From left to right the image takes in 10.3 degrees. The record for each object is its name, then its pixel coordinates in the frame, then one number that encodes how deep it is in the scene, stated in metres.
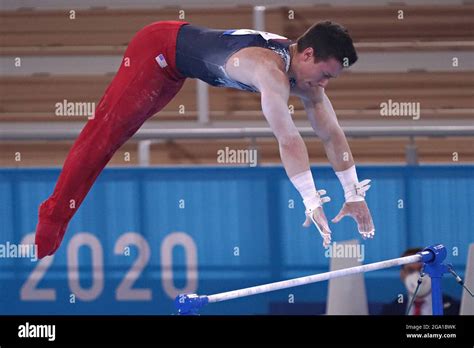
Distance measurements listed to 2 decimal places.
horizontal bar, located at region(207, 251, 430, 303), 8.51
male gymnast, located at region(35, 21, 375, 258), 8.14
